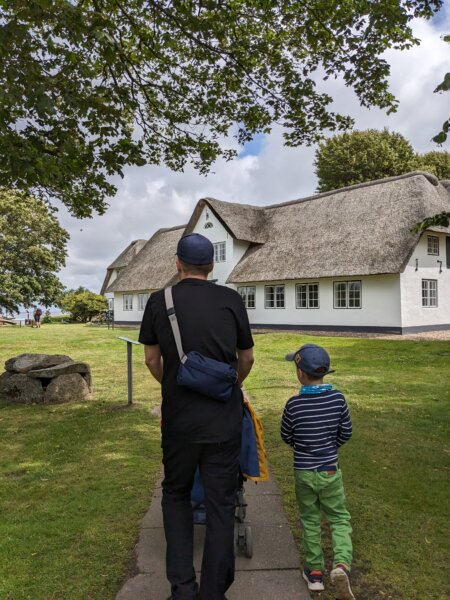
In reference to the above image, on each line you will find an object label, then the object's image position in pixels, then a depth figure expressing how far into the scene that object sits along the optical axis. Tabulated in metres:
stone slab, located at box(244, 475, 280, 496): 4.67
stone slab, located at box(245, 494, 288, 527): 4.04
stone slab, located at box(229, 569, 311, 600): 2.98
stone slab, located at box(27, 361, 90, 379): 9.62
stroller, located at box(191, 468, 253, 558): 3.40
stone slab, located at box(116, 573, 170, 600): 2.97
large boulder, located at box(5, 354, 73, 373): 9.72
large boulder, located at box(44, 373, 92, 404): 9.51
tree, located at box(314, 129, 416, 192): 39.25
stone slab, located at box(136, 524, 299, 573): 3.33
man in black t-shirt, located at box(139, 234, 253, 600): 2.71
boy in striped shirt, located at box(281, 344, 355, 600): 3.18
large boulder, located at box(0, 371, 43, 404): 9.52
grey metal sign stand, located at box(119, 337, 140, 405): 8.80
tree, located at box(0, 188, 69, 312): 43.28
